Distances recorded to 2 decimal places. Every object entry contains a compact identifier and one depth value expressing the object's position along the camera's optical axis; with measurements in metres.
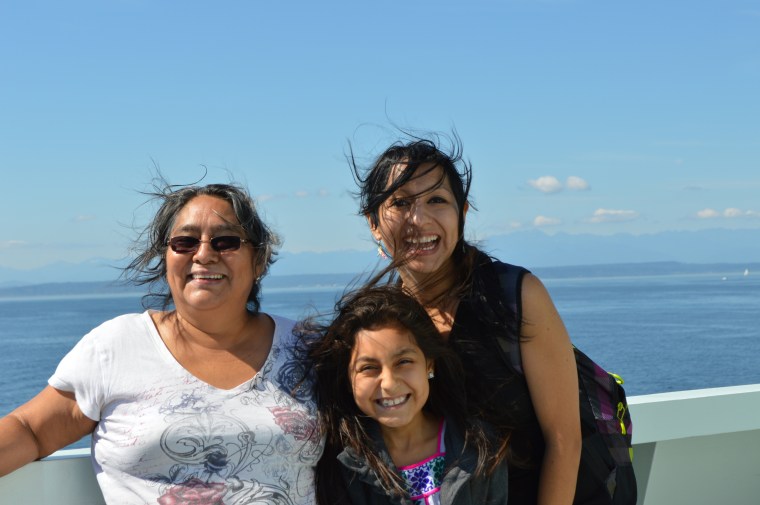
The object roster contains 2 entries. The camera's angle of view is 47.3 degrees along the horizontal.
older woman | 2.47
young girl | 2.56
